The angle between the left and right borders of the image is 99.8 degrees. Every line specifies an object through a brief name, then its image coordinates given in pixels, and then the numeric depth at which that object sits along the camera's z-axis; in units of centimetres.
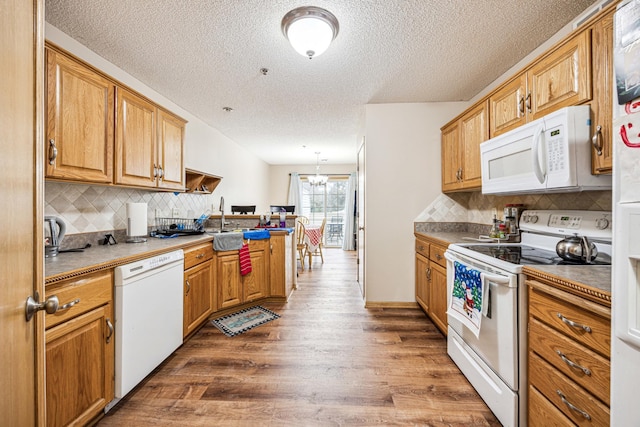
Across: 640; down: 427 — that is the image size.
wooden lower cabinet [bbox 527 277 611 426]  95
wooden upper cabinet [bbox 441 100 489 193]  236
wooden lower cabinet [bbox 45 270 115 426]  120
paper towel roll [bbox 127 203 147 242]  213
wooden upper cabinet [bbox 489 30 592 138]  140
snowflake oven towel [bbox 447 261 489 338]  154
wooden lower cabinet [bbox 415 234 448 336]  234
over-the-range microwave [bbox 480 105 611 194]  138
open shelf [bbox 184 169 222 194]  336
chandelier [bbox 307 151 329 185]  670
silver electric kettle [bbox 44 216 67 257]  158
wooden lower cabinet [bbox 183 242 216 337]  224
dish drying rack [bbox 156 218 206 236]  279
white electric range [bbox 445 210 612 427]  135
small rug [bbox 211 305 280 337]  255
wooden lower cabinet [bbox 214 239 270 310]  278
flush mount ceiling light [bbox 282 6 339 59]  165
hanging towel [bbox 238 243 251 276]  295
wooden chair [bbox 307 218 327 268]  550
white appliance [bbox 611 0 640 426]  78
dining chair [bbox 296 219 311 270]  502
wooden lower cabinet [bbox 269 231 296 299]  328
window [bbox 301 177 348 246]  762
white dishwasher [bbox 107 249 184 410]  153
